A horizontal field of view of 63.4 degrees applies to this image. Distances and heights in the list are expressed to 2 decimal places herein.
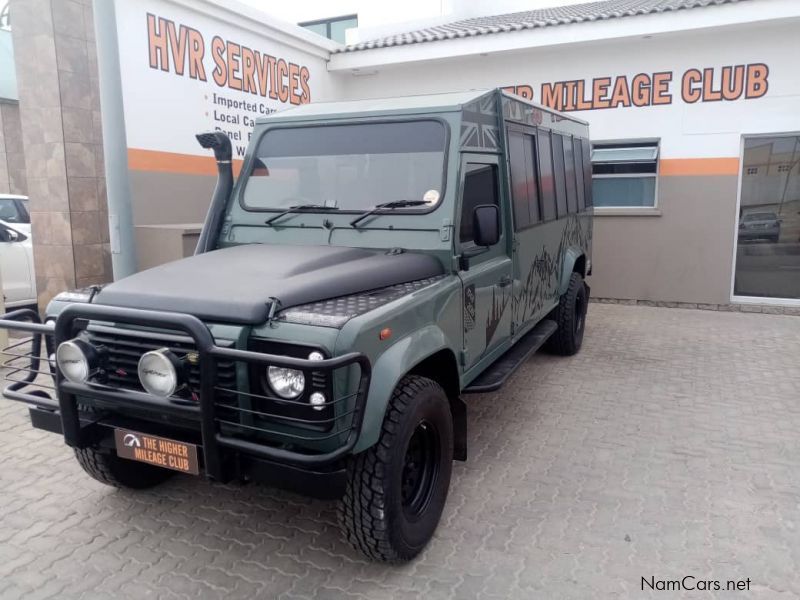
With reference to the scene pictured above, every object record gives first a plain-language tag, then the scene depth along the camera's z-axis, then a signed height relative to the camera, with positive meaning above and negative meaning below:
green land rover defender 2.63 -0.58
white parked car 7.91 -0.84
